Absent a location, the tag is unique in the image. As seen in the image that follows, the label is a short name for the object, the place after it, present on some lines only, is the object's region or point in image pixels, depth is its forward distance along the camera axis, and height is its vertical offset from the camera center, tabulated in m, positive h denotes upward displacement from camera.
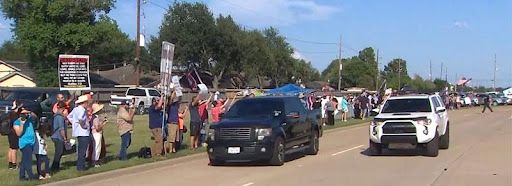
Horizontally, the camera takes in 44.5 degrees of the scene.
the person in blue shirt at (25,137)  11.77 -0.90
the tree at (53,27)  66.56 +6.73
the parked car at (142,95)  41.75 -0.30
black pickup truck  15.24 -1.00
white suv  16.95 -0.96
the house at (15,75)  73.38 +1.67
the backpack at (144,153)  16.47 -1.65
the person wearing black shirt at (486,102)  54.75 -0.63
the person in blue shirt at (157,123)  16.47 -0.85
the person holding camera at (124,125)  15.38 -0.85
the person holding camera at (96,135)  14.35 -1.04
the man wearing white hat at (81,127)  13.27 -0.79
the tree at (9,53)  116.63 +7.05
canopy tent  39.75 +0.17
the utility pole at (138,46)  47.44 +3.39
